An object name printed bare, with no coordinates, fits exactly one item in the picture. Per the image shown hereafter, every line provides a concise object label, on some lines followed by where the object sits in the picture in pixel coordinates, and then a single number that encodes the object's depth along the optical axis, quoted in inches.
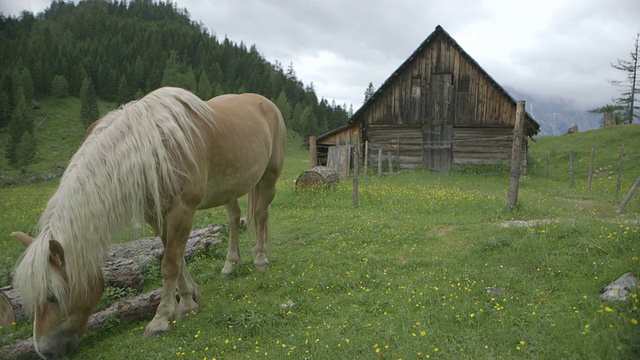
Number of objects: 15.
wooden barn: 765.3
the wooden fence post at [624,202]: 289.7
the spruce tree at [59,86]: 2446.1
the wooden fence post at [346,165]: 650.6
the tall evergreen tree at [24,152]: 1546.5
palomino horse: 110.6
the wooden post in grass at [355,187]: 398.9
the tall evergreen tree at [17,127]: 1592.0
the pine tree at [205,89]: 2787.9
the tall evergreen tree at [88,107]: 2193.7
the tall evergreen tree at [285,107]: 2886.3
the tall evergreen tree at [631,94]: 1497.3
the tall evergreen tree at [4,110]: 1966.0
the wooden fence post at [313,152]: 735.1
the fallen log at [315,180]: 475.5
